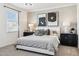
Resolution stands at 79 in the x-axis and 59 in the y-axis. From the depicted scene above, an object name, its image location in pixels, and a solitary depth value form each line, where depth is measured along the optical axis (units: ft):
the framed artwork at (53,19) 12.17
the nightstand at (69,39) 9.93
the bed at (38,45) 6.89
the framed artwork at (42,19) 13.07
